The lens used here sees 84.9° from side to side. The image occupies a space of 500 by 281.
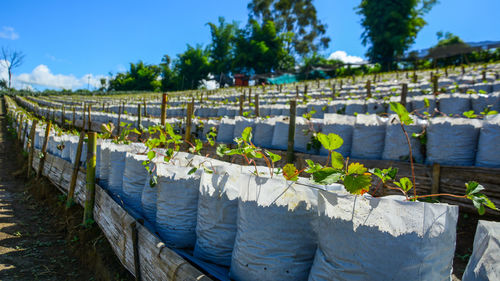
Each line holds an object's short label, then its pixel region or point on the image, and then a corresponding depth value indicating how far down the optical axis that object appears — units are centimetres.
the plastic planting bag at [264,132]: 483
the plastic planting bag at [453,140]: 292
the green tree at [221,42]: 4919
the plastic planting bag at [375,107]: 618
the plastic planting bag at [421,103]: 545
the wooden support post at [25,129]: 907
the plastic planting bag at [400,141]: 320
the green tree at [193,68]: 4738
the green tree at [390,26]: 2966
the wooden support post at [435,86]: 703
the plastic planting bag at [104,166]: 336
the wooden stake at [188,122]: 523
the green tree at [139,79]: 5171
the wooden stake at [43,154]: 568
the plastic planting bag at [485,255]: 80
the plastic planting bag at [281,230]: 135
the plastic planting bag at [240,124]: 512
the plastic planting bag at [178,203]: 198
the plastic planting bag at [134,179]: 266
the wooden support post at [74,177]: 388
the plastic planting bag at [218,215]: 166
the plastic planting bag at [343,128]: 371
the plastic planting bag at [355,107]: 660
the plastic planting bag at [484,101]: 471
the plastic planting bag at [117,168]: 306
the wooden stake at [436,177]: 291
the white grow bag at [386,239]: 103
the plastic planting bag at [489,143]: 269
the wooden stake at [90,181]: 320
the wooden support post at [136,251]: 206
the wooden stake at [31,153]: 645
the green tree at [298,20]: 4622
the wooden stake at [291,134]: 398
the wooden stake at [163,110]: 469
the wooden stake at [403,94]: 525
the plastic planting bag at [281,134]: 445
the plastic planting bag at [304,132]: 412
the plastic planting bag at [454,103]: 503
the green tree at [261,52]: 4009
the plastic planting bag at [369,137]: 347
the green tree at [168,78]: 5116
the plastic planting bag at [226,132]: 564
